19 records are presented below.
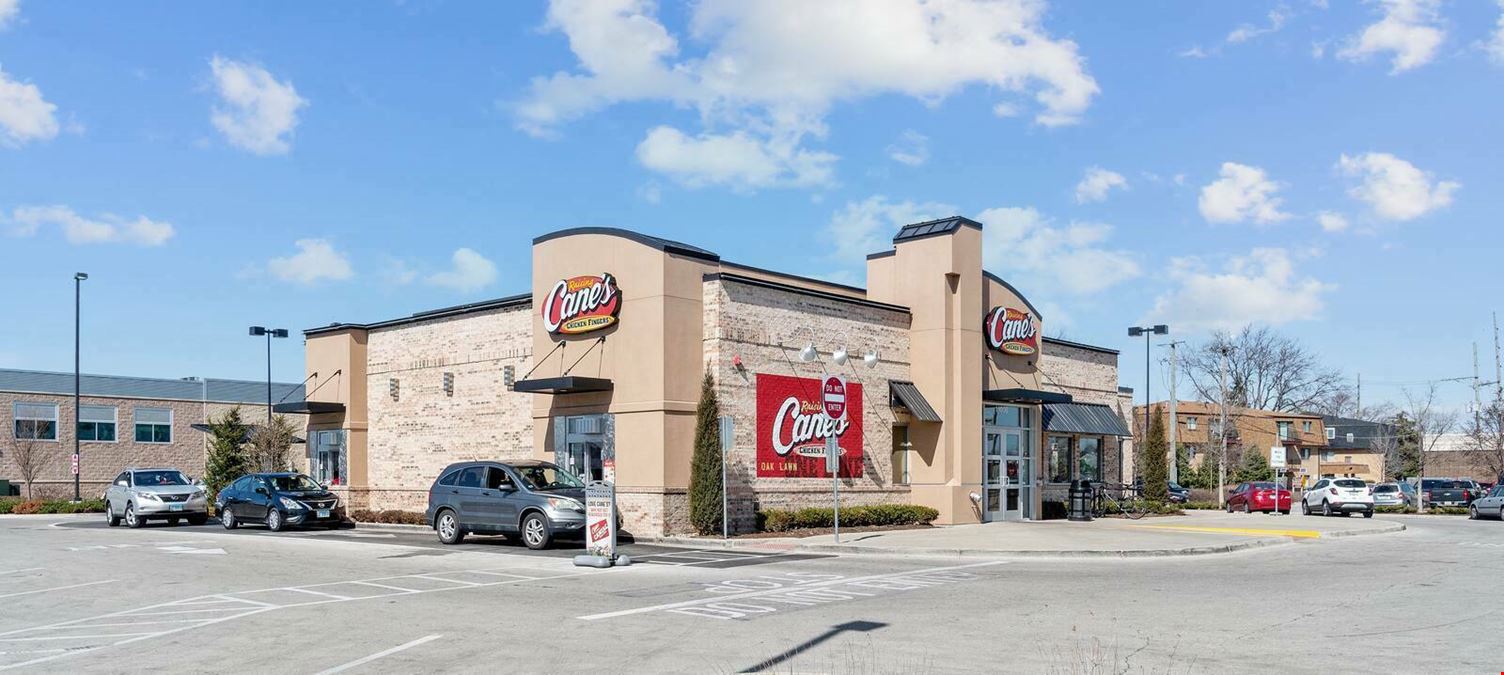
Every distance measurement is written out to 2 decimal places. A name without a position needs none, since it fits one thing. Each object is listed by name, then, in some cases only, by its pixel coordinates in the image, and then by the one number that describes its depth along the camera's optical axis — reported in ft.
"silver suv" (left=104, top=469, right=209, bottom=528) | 104.27
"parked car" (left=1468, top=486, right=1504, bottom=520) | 139.54
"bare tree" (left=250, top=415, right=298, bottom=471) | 133.08
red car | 148.87
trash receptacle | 110.22
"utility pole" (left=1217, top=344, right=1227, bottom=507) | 181.78
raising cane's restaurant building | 85.05
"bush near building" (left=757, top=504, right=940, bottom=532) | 85.15
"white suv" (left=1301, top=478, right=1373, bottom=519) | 137.28
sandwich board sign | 63.16
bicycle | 119.34
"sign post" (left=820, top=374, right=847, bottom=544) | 84.94
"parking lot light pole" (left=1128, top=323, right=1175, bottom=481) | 156.66
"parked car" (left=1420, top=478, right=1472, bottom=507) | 170.50
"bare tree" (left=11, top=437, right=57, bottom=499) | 174.91
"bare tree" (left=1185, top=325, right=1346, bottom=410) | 282.97
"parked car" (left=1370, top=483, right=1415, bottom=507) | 156.15
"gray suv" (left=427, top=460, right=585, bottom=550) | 73.41
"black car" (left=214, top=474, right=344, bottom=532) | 95.96
